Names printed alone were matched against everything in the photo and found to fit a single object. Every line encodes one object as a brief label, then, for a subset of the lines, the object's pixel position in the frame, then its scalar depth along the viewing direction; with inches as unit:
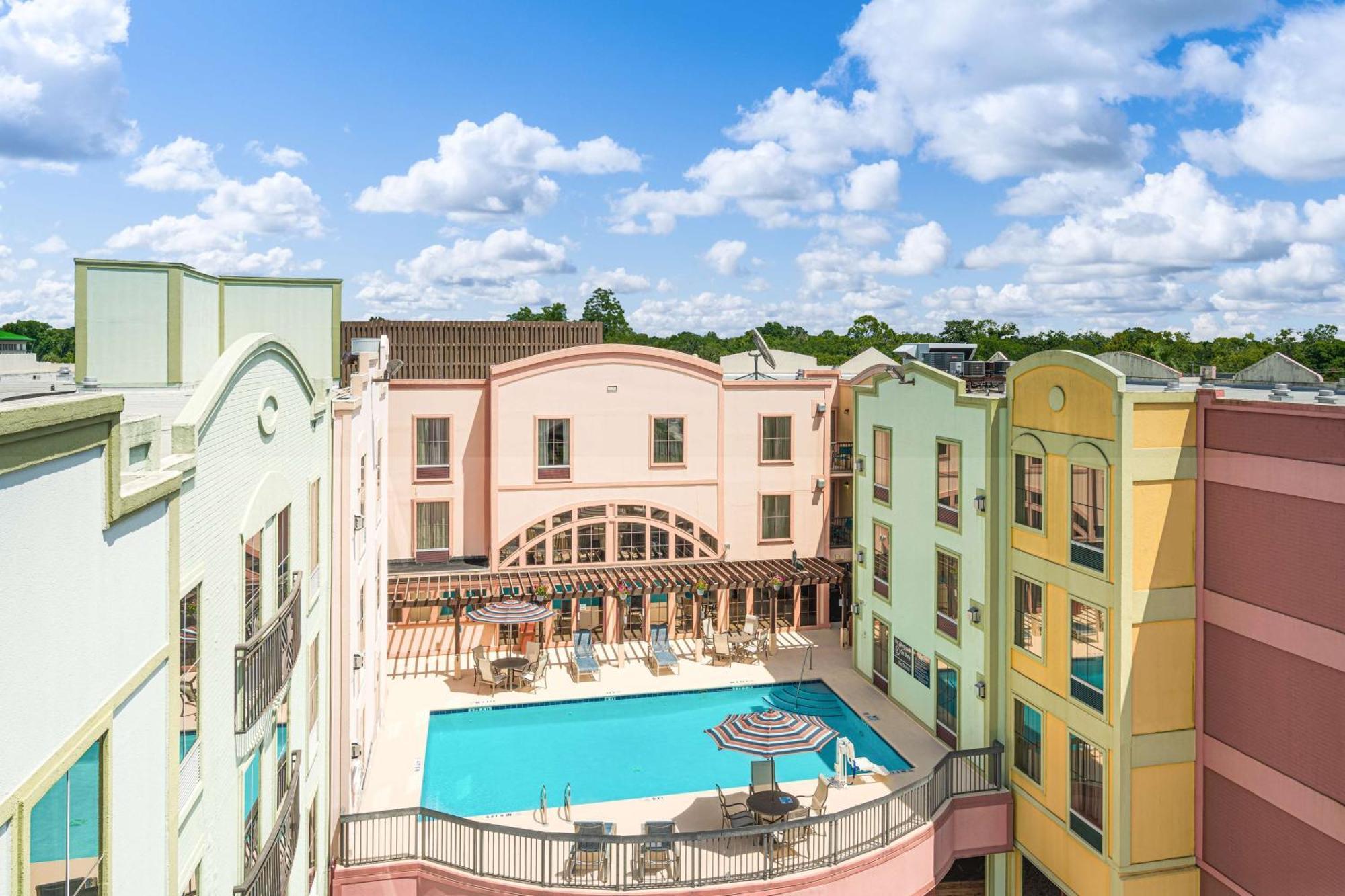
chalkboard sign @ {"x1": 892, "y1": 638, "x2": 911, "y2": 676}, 865.5
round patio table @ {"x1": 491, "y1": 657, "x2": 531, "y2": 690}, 906.1
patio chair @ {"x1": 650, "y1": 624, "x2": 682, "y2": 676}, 959.6
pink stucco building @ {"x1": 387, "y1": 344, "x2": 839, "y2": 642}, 1082.7
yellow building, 562.6
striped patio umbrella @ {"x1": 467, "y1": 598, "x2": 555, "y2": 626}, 938.1
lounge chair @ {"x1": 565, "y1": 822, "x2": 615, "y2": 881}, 560.7
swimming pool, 708.7
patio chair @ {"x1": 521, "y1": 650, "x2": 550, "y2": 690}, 913.5
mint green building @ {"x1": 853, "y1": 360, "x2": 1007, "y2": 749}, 709.3
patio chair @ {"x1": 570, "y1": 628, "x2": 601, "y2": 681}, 949.8
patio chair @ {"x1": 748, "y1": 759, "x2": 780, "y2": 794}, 702.5
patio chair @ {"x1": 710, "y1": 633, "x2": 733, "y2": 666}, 991.0
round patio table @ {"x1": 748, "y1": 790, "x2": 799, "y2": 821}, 622.2
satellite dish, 1305.4
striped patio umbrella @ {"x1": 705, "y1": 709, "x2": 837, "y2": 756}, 633.0
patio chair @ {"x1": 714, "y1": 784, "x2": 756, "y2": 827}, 638.5
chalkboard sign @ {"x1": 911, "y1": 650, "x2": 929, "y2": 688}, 821.9
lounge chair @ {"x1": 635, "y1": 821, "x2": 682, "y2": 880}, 559.5
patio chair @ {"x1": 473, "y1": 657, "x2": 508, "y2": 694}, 894.4
